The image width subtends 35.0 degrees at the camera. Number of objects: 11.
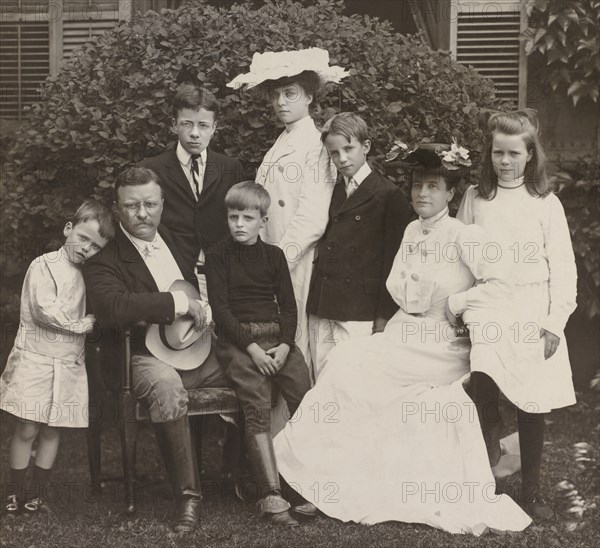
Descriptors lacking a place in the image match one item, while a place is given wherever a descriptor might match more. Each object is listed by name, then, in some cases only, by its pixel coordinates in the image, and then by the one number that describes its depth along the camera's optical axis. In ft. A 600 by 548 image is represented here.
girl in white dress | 14.30
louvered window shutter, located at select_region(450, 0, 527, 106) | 22.34
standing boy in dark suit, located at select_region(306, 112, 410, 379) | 15.14
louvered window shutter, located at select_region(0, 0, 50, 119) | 23.09
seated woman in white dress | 13.89
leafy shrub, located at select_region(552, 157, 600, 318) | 21.42
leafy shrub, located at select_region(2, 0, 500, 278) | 17.57
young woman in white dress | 15.43
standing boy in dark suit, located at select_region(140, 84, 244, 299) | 15.60
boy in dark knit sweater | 14.42
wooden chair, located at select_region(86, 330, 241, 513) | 14.16
